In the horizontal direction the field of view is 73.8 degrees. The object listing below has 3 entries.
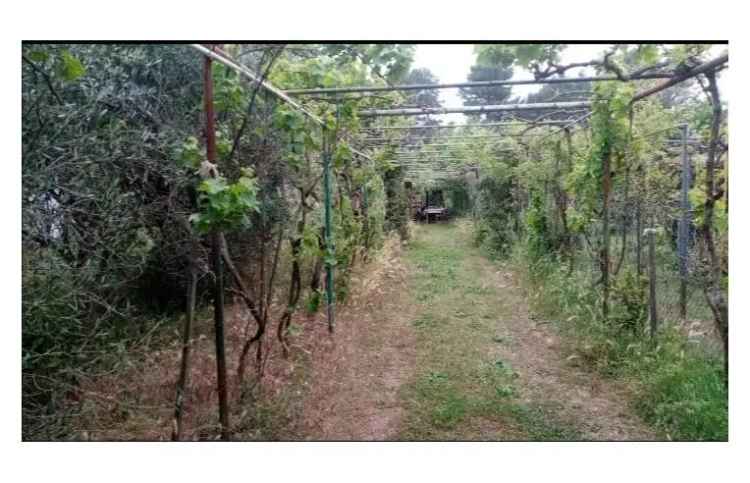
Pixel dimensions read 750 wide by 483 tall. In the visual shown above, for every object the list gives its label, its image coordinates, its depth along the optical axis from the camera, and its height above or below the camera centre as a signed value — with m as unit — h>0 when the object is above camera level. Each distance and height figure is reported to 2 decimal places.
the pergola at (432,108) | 2.76 +1.14
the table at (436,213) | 20.64 +1.24
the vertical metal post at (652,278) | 4.27 -0.30
